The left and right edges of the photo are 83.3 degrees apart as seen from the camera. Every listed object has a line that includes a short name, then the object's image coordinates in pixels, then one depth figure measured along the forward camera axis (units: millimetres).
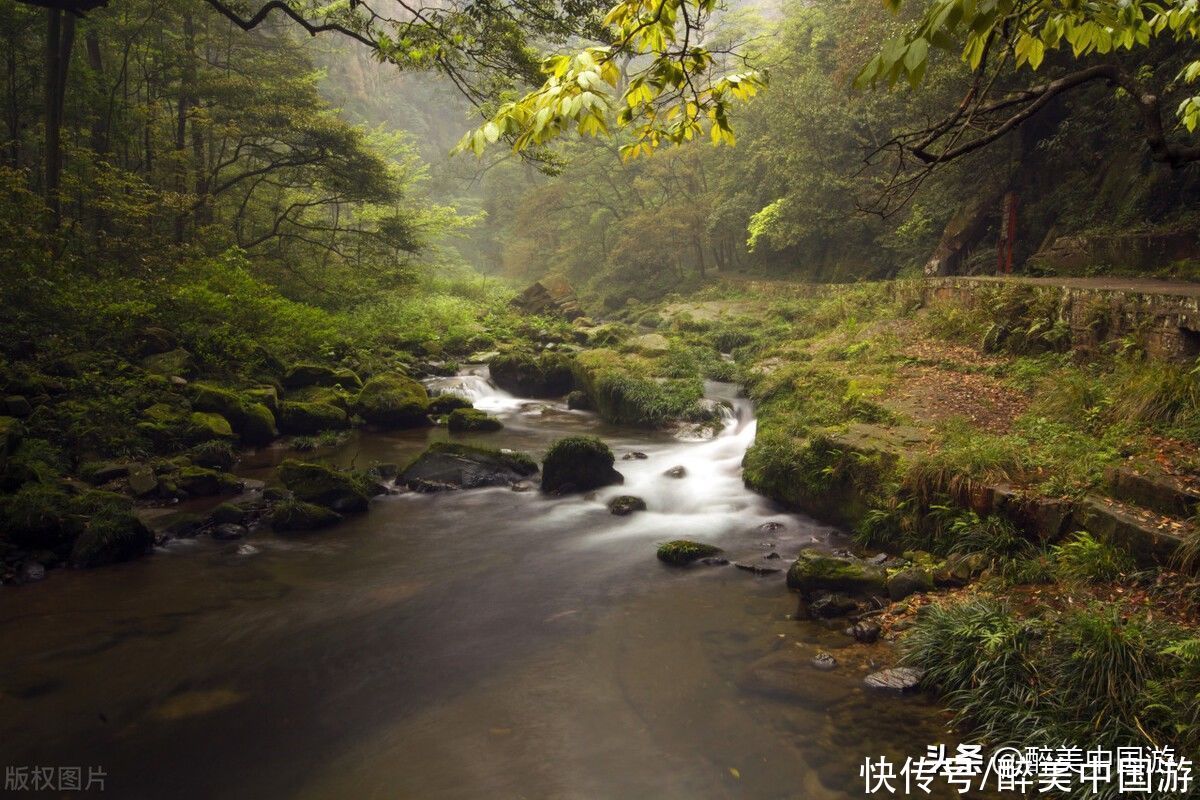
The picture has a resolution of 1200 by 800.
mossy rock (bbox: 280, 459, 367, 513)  9375
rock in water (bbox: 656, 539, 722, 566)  7889
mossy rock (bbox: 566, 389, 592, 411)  16266
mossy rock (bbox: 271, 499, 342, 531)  8711
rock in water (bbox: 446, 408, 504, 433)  14258
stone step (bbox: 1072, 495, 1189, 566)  5242
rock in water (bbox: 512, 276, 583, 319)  29978
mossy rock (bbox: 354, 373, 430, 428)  14000
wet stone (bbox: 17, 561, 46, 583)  7046
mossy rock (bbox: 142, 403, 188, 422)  10883
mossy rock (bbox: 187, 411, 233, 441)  11102
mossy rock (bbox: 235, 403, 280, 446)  12039
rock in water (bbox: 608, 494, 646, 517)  9703
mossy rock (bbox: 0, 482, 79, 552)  7418
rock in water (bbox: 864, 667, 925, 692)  5141
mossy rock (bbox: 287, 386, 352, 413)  13852
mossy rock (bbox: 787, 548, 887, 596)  6402
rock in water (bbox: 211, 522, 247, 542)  8414
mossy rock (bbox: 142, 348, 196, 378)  12258
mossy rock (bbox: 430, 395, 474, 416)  15249
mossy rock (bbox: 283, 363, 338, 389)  14578
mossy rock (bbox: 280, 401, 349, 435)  12891
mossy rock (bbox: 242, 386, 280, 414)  12614
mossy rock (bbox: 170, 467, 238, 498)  9617
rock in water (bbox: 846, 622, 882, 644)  5789
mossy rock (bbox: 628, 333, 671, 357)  17781
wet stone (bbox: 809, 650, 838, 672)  5512
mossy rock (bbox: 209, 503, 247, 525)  8734
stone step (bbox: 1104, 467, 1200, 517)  5445
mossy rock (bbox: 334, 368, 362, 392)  15148
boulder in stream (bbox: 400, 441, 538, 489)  10844
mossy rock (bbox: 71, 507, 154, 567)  7473
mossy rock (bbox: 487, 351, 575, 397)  17594
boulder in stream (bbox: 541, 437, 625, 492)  10641
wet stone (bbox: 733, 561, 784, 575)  7406
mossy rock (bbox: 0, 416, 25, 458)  8273
